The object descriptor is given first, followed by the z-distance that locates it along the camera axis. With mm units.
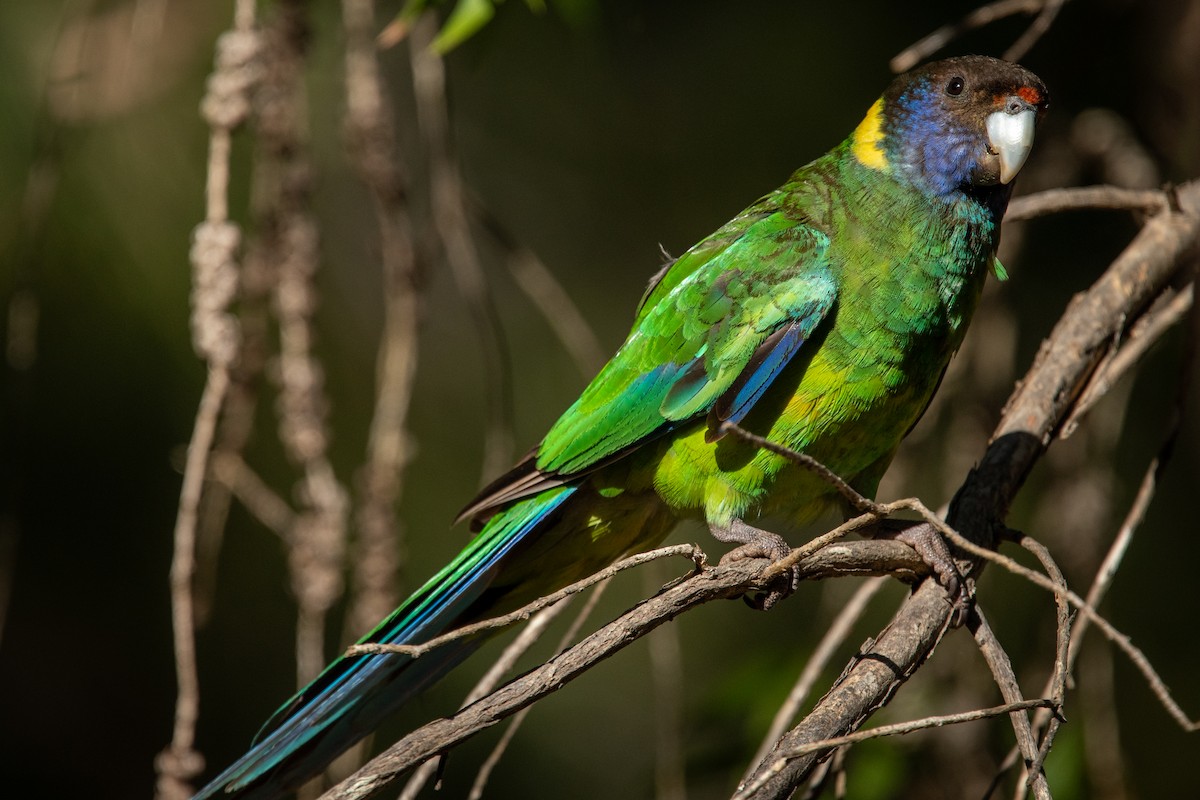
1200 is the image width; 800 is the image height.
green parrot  4922
